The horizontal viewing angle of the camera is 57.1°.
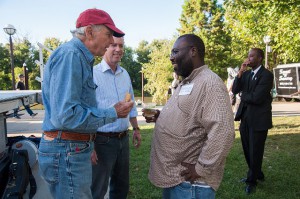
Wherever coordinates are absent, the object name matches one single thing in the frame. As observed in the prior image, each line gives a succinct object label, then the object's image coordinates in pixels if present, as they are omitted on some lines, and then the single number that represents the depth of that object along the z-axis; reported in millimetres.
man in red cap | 1831
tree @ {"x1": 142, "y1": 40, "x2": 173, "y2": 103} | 25000
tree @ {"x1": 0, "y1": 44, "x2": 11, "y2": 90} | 39072
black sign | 21938
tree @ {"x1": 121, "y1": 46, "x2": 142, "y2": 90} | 53469
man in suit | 4324
